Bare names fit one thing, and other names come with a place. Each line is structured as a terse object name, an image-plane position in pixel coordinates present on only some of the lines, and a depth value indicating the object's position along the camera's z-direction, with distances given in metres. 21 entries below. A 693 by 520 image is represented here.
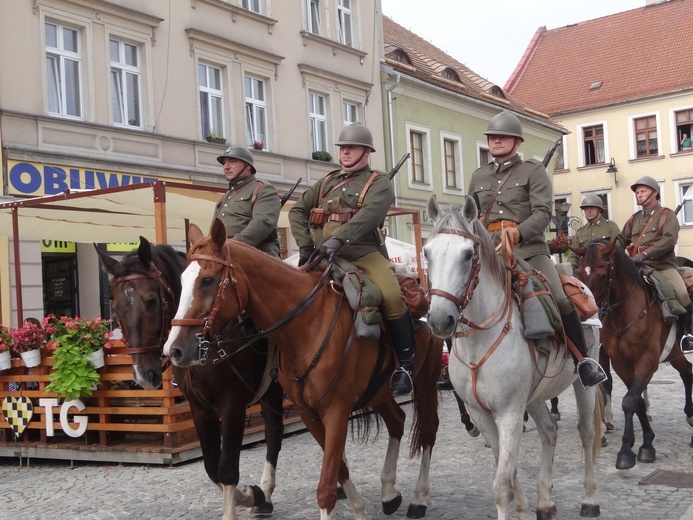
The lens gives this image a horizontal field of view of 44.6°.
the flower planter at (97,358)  8.83
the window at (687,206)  39.75
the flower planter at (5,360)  9.44
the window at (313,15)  22.69
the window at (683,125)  40.19
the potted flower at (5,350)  9.45
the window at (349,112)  23.81
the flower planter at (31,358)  9.21
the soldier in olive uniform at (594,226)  10.46
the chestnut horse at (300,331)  4.96
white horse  4.88
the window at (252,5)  20.66
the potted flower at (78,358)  8.81
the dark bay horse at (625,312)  8.51
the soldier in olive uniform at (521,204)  5.99
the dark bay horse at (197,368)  5.98
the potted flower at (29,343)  9.23
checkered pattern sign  9.27
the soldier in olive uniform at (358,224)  5.87
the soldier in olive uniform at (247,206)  6.67
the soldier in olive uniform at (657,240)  9.03
